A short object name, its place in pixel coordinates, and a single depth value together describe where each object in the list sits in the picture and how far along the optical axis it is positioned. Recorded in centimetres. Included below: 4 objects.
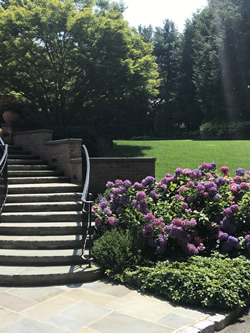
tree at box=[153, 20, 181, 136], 4006
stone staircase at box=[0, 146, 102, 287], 492
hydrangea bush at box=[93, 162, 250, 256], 531
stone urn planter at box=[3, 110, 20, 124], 1181
